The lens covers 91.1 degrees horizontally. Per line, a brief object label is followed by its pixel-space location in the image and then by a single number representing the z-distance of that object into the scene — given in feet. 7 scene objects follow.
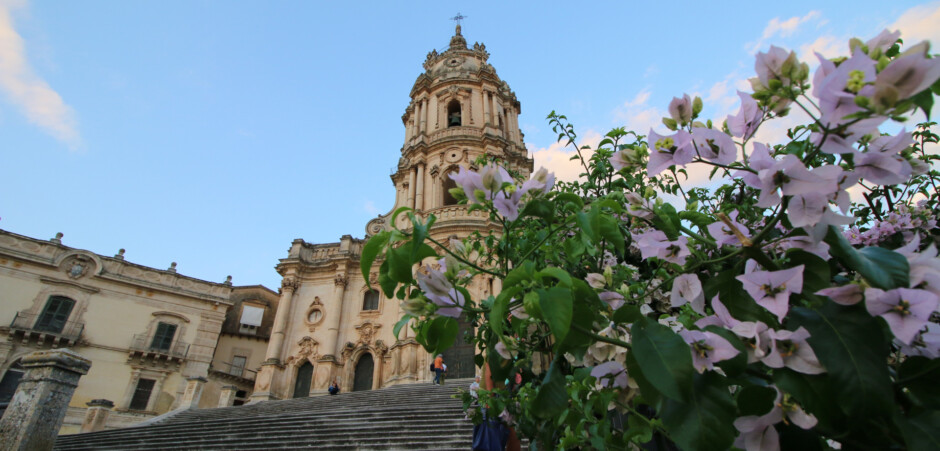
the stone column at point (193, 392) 55.23
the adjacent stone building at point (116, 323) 68.90
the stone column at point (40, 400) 21.02
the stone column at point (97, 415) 46.85
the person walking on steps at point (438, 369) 51.39
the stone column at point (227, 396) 57.88
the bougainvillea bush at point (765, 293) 3.28
